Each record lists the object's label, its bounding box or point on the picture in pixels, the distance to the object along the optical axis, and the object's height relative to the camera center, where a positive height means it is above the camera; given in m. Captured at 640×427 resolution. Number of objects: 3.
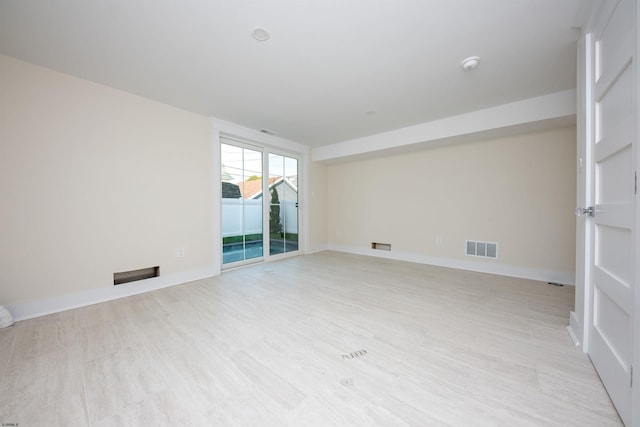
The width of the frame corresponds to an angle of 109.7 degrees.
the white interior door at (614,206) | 1.04 +0.03
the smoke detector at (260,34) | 1.71 +1.38
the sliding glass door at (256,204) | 3.72 +0.16
